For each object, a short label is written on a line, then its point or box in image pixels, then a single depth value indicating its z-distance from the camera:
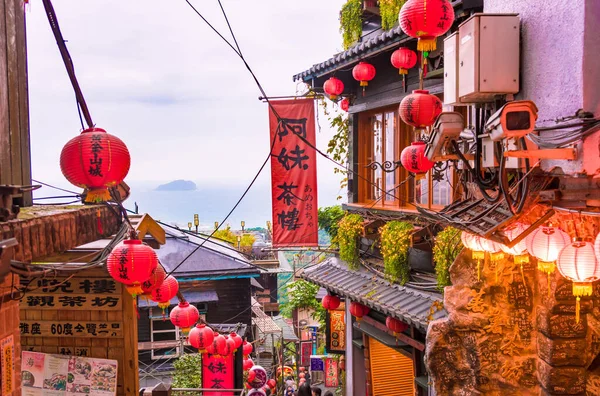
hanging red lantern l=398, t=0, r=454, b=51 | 8.27
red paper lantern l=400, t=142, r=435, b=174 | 9.87
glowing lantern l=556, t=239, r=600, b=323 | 5.82
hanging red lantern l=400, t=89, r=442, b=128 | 9.55
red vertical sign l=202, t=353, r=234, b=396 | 17.16
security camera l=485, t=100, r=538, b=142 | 5.42
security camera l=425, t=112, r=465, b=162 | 7.54
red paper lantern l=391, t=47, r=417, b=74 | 11.60
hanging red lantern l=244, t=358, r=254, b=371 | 21.48
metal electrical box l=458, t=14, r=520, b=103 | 7.12
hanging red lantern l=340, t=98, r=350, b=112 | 15.50
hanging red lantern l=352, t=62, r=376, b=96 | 13.37
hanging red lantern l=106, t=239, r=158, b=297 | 8.08
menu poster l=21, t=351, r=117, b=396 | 9.22
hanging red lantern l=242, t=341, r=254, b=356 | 18.86
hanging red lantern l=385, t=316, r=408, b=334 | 12.58
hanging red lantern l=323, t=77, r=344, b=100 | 14.62
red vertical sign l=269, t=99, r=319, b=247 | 12.80
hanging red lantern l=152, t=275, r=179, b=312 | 12.33
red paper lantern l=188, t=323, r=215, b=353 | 15.06
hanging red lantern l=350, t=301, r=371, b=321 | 14.48
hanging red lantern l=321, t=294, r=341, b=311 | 16.62
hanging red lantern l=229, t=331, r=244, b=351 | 16.95
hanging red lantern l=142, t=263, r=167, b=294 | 10.64
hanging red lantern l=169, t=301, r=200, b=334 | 14.47
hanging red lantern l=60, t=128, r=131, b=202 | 6.30
